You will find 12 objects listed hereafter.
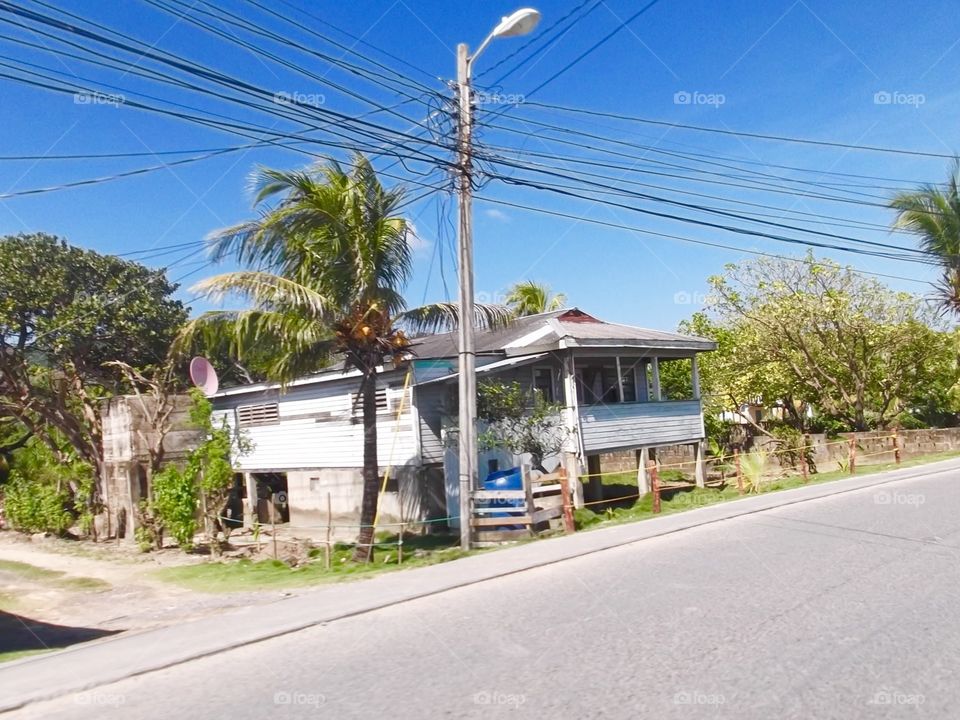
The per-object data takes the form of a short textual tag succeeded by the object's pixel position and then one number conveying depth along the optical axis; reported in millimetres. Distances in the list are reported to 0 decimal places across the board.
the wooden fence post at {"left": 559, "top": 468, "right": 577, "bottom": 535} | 14828
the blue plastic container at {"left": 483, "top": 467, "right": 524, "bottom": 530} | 14750
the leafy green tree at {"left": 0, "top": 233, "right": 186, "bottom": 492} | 21422
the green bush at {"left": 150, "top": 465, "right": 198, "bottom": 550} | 17359
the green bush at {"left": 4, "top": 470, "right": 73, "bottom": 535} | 21328
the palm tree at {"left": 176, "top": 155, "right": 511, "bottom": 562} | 14477
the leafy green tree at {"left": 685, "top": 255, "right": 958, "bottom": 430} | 29484
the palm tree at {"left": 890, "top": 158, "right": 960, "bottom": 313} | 24531
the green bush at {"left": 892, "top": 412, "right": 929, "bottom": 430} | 37188
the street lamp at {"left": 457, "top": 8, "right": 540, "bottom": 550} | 13969
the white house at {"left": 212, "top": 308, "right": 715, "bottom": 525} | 19562
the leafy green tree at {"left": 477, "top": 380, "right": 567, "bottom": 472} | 18766
